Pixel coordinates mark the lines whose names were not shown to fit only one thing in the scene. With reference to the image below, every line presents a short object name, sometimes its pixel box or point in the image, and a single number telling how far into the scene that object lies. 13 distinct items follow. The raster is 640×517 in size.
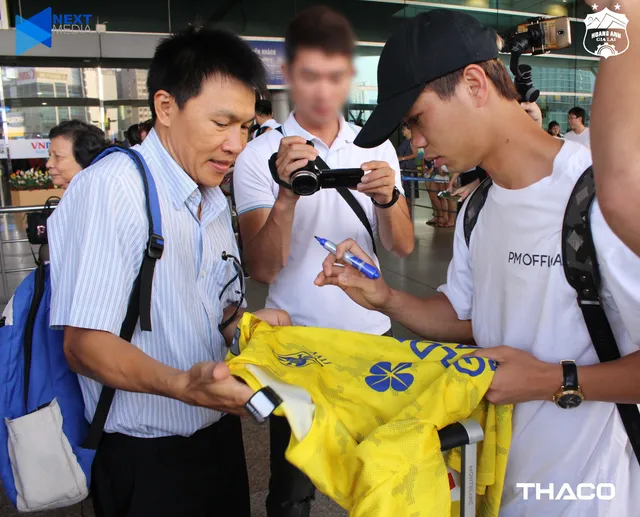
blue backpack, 1.57
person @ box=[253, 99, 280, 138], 5.91
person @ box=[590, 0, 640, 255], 0.67
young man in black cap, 1.26
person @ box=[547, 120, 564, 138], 12.21
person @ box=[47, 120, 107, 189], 3.96
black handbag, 3.75
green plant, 10.97
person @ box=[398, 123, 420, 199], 10.45
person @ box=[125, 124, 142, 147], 5.99
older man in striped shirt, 1.36
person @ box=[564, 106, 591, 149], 9.57
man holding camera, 2.02
